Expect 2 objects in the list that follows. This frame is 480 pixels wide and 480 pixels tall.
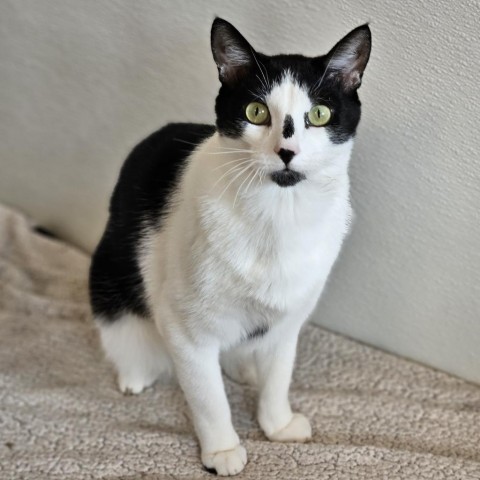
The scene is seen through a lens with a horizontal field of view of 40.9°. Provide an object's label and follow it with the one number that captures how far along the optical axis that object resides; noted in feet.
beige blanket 3.34
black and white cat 2.55
